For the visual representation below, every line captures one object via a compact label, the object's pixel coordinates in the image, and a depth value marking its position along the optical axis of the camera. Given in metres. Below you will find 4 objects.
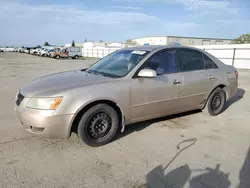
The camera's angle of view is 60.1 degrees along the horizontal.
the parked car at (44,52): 39.14
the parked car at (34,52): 45.69
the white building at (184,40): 39.34
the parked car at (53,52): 35.97
